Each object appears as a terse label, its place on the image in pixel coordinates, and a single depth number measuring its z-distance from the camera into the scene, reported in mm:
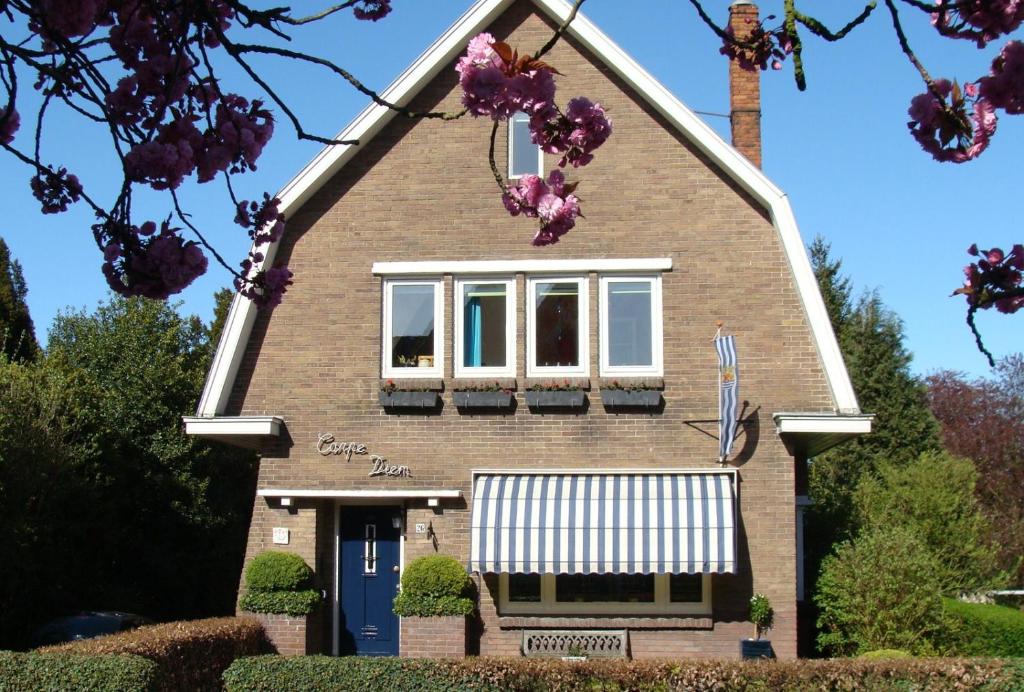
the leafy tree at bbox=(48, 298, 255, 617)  22656
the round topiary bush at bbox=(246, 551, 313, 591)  15367
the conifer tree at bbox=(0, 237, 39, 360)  24708
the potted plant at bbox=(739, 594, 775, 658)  14773
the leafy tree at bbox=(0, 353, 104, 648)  17922
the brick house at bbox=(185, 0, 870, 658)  15289
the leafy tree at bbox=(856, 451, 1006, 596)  24062
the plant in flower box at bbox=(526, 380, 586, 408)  15609
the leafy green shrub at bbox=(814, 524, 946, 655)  15039
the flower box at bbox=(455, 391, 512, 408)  15711
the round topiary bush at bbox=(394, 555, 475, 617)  15164
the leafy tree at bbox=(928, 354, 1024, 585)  37844
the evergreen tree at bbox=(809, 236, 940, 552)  34438
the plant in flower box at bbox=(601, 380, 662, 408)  15516
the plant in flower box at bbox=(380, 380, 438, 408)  15789
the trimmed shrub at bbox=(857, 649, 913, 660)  13867
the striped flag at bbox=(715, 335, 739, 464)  15039
